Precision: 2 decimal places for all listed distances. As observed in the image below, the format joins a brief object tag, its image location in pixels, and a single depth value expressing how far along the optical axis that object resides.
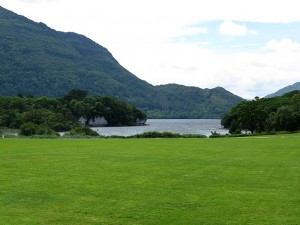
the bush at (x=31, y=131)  72.03
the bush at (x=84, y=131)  79.44
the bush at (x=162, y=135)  59.97
